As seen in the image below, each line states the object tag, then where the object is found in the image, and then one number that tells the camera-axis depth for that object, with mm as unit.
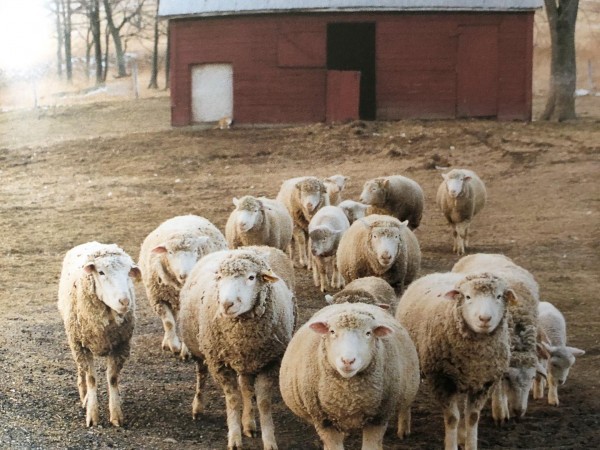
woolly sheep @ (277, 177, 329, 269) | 15188
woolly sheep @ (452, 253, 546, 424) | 8852
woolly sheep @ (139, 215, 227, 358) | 10359
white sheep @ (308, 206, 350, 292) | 13547
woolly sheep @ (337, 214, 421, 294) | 11102
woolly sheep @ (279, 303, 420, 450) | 7027
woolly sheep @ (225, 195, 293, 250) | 13117
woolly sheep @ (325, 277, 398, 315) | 8391
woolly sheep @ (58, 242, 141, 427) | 8633
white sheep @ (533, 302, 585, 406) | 9453
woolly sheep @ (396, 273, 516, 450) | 7789
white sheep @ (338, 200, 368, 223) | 15281
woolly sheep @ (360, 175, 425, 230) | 15836
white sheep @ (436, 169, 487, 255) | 16406
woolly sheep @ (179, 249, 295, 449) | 8008
